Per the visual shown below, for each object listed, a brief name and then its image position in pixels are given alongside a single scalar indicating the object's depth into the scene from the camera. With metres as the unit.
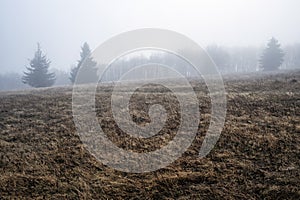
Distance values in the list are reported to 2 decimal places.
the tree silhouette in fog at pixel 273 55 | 65.06
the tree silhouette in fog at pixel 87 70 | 50.16
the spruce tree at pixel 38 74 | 50.25
